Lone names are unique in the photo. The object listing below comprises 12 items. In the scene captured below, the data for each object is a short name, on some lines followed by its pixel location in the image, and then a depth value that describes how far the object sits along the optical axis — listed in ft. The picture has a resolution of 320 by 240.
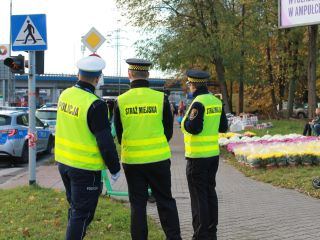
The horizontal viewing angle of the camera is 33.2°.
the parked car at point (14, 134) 50.31
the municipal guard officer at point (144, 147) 17.40
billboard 42.63
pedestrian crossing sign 32.01
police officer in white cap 15.74
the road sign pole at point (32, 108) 31.94
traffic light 34.09
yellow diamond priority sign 40.55
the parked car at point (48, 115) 69.46
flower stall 39.88
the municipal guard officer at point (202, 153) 19.45
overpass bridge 313.94
